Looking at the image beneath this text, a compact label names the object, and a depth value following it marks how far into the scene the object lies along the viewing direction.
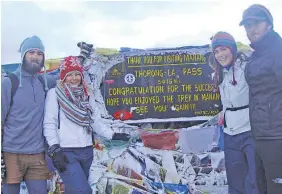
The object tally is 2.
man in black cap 3.31
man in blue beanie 3.76
